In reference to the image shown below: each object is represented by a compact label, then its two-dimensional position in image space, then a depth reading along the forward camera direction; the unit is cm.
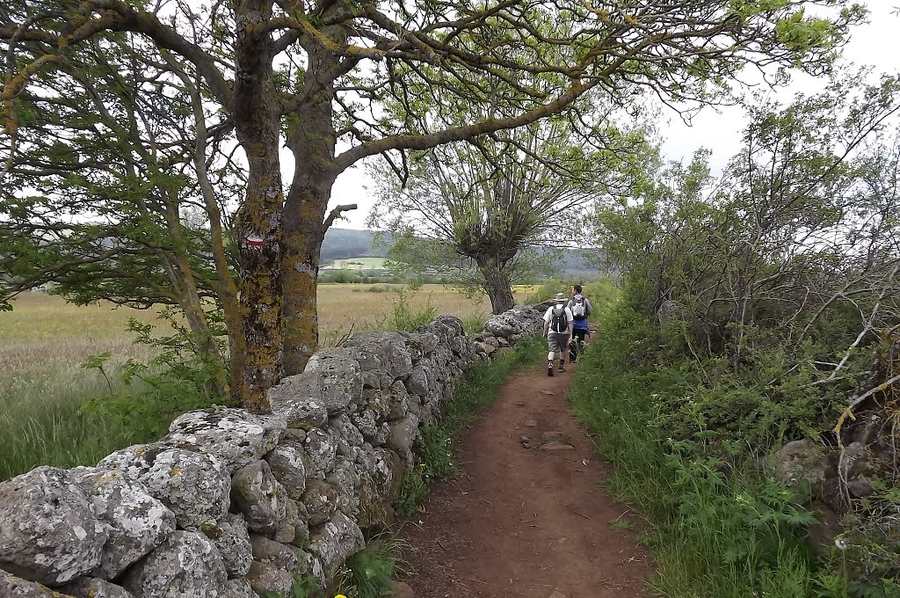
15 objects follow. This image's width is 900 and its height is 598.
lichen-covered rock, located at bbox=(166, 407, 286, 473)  264
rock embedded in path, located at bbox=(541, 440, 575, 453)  608
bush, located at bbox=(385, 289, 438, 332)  972
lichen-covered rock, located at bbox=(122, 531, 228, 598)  188
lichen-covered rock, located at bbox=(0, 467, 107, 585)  152
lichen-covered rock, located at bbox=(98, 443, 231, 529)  221
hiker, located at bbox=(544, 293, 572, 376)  948
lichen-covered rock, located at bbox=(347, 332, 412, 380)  513
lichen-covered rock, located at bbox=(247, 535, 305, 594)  245
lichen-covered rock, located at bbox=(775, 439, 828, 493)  344
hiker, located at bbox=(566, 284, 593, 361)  1064
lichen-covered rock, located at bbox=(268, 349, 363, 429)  358
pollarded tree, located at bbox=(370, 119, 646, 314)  1373
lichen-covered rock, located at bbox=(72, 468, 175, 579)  183
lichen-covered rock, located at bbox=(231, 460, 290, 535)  259
